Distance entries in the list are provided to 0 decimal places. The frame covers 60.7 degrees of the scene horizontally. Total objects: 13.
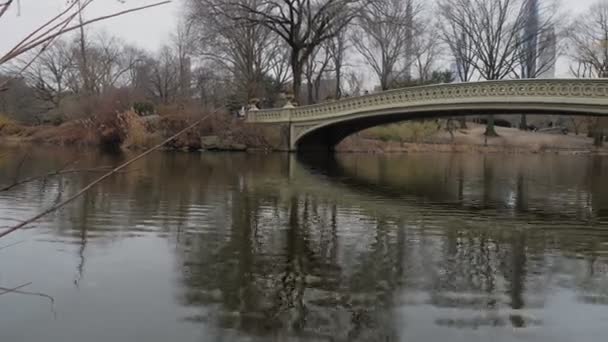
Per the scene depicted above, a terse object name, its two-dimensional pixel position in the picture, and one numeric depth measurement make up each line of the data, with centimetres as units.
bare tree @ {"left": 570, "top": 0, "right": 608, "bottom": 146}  3933
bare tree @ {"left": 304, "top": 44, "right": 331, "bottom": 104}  4195
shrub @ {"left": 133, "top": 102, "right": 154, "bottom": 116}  3391
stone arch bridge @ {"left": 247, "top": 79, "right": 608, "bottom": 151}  1638
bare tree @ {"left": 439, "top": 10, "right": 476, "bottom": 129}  4294
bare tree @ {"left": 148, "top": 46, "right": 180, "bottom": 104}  5105
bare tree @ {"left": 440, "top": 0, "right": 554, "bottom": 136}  4109
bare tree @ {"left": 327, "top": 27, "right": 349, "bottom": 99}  4196
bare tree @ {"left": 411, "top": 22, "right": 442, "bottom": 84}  4519
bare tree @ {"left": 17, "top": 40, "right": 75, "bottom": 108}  4459
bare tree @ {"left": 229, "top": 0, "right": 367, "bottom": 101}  2828
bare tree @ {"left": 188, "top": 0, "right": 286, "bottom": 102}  2848
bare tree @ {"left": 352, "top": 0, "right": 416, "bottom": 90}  3934
